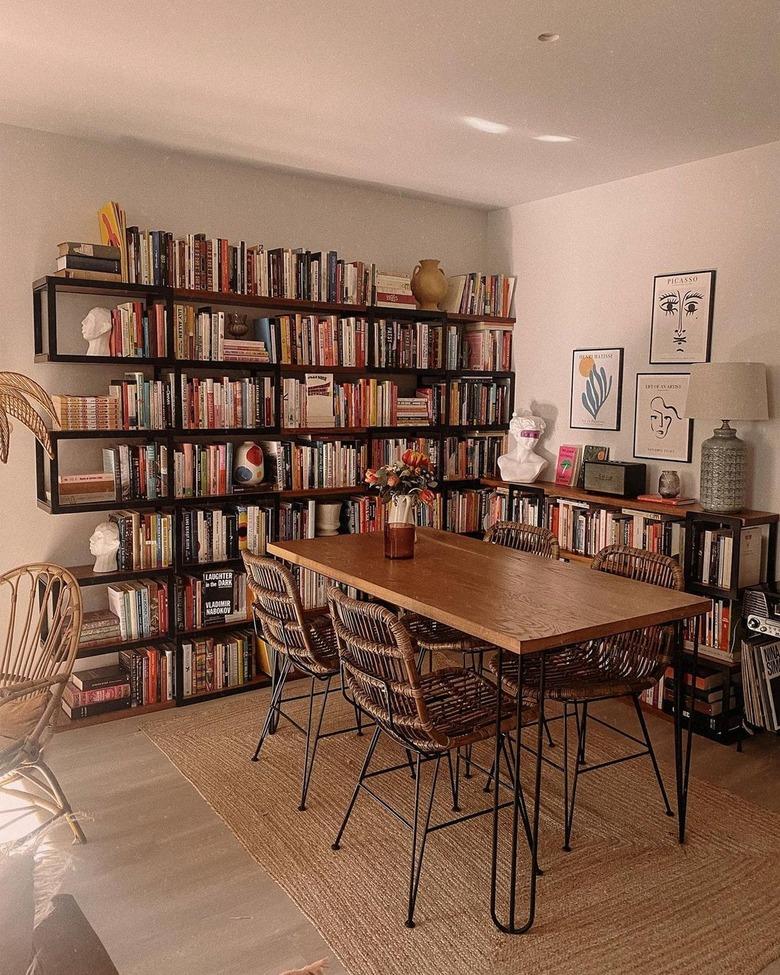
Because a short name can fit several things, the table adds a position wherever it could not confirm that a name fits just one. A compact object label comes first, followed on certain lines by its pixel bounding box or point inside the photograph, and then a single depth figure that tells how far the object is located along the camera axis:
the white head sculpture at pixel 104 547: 4.02
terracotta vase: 5.02
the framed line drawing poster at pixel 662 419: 4.39
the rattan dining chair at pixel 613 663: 2.94
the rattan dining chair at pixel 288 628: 3.14
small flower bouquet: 3.43
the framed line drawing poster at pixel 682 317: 4.23
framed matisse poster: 4.74
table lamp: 3.79
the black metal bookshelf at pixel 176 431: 3.86
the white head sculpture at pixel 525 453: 5.08
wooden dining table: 2.50
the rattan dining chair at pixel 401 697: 2.45
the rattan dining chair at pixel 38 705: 2.72
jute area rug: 2.42
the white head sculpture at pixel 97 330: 3.90
